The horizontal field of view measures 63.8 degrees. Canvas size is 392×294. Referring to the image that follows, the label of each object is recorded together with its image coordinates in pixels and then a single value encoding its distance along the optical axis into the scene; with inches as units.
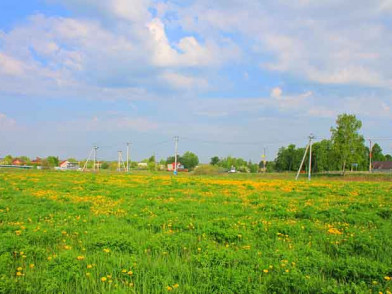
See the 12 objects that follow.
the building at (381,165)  3587.6
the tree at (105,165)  4174.7
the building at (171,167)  3801.7
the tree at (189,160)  5049.2
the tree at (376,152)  3944.4
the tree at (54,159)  4276.1
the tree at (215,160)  5115.7
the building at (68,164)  4629.4
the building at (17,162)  4429.6
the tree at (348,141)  2005.4
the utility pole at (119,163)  3047.2
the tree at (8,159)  4244.6
